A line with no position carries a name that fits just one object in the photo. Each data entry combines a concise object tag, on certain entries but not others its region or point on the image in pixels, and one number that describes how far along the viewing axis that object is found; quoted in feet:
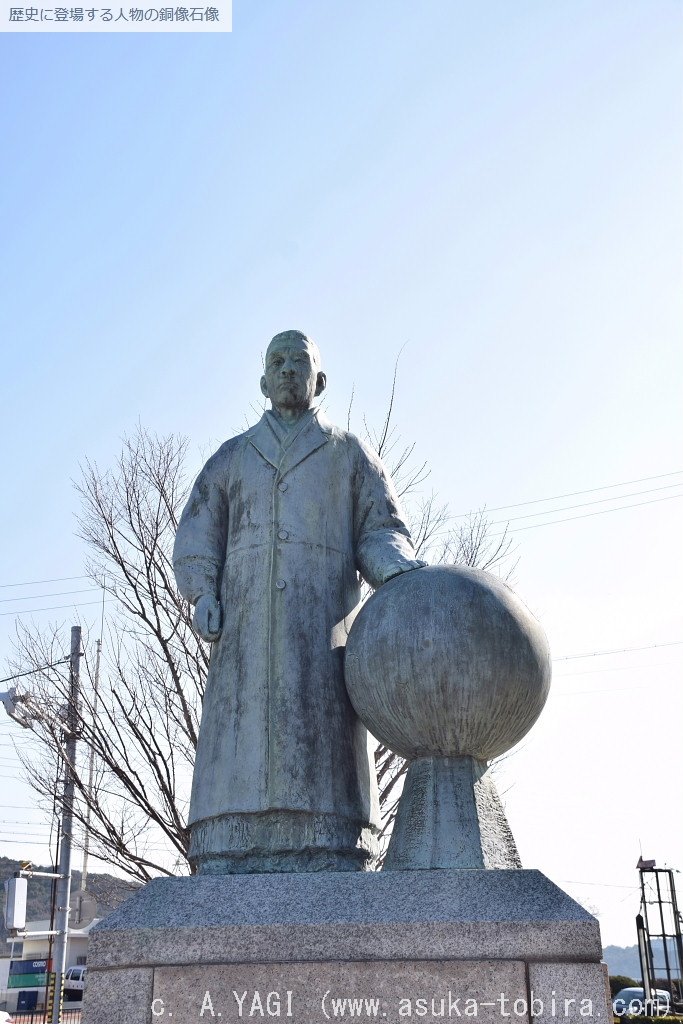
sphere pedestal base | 13.69
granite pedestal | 11.99
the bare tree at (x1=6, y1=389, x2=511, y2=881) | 35.06
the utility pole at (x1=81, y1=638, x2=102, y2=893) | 35.83
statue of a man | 14.88
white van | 92.65
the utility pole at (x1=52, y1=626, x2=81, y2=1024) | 36.50
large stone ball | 13.73
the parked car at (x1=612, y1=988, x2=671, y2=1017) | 44.27
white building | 114.42
